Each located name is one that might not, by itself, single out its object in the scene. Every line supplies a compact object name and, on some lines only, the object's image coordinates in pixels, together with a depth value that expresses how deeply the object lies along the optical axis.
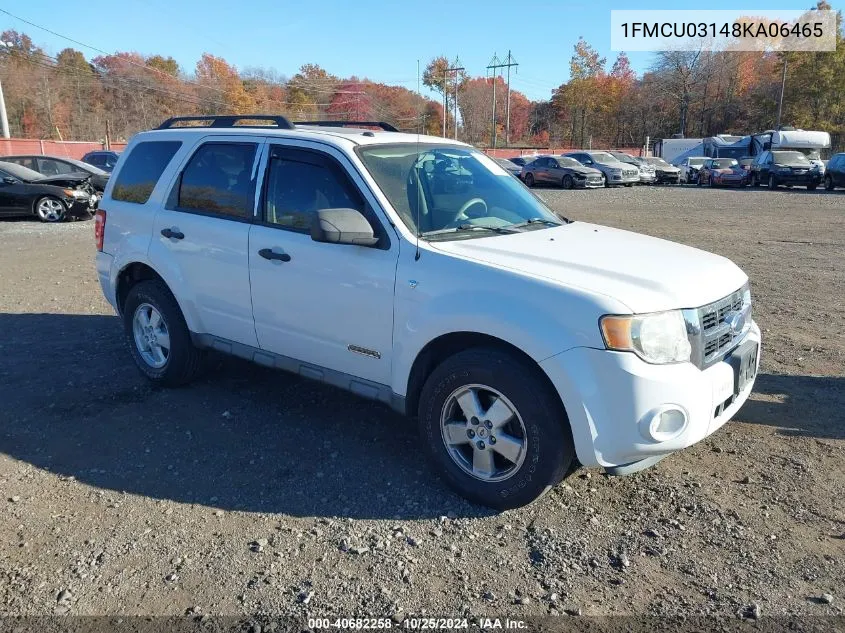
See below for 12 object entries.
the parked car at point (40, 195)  15.85
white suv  3.19
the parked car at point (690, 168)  37.97
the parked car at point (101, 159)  24.29
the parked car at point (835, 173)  27.67
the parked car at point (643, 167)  35.25
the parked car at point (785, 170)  29.20
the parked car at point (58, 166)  17.62
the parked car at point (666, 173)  36.62
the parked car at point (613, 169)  33.66
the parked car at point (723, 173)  32.25
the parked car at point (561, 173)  32.03
